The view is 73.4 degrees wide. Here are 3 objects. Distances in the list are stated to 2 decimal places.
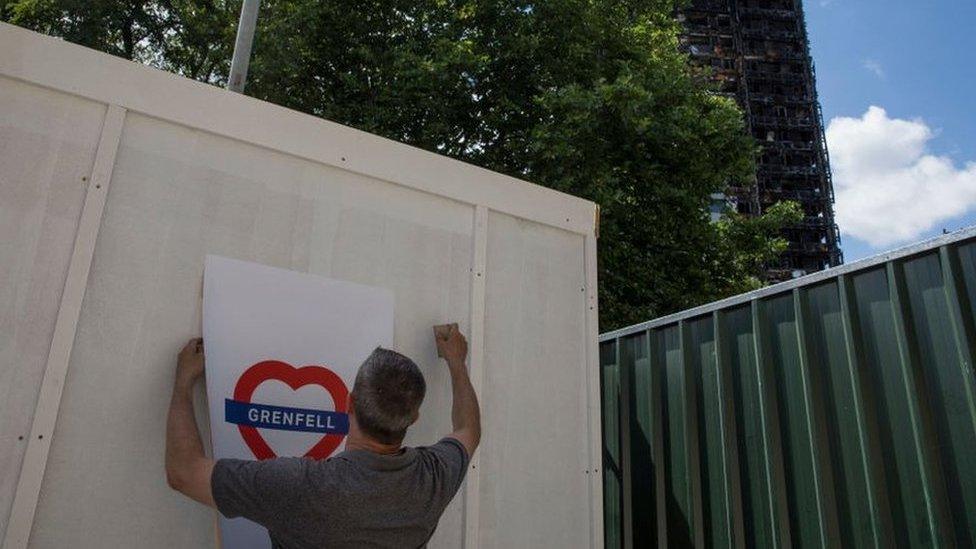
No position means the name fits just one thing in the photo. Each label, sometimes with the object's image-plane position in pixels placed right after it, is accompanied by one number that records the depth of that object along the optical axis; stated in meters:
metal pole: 5.52
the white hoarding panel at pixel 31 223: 1.81
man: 1.69
